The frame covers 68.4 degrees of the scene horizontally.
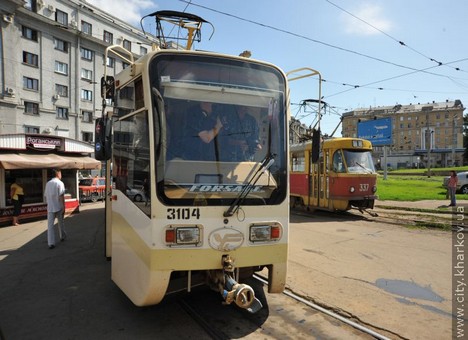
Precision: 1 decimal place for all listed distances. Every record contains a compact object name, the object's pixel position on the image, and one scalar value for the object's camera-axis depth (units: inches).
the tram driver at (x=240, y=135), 161.6
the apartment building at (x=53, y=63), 1224.2
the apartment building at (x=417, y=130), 3550.7
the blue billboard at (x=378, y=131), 1533.0
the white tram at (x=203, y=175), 146.7
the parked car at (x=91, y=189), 876.0
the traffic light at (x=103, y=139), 179.3
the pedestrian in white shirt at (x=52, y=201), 338.0
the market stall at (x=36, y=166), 502.3
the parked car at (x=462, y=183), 853.2
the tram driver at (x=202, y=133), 154.4
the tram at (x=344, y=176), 507.2
